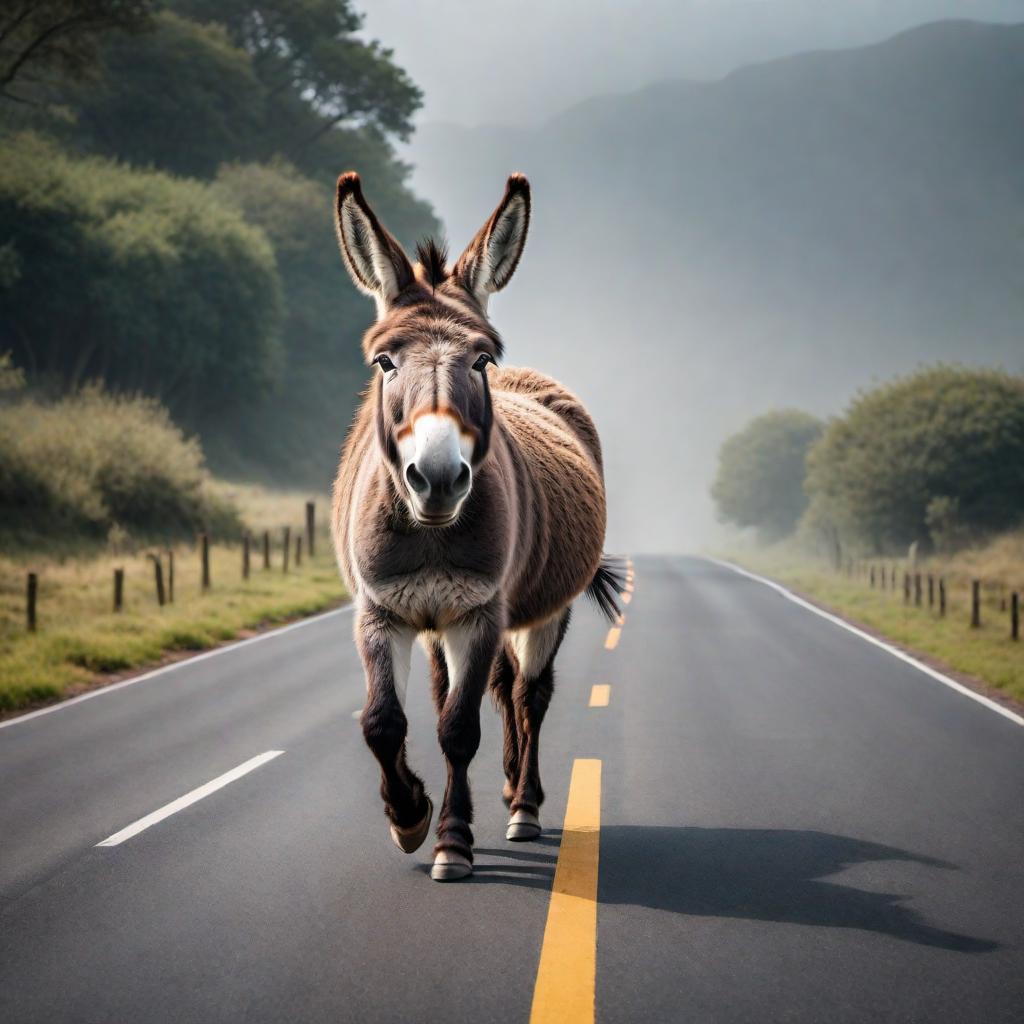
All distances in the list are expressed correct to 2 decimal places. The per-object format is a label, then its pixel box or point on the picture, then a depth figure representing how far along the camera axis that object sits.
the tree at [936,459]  39.16
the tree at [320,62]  57.78
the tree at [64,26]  35.81
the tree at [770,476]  79.56
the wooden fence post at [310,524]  26.37
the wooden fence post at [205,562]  19.36
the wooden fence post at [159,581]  17.23
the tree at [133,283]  38.19
